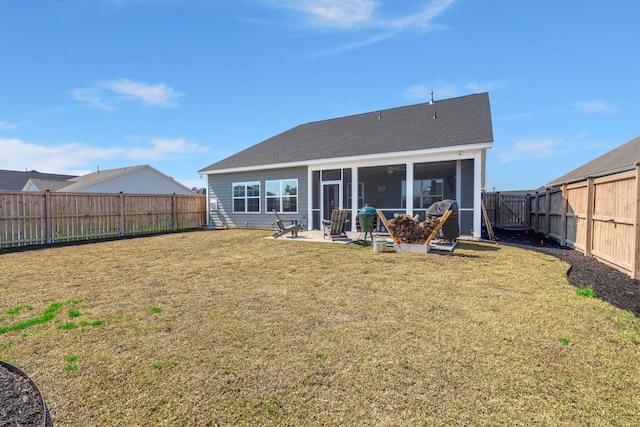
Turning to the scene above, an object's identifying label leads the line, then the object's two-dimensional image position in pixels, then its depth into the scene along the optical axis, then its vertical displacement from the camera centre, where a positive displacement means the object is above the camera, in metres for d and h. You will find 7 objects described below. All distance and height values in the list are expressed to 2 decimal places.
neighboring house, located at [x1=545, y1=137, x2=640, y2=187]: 10.17 +1.71
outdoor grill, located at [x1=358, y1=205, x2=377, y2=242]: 9.05 -0.41
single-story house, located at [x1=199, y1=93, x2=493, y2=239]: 10.67 +1.65
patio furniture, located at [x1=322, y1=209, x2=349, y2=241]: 9.69 -0.63
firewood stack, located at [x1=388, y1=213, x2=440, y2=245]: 7.93 -0.65
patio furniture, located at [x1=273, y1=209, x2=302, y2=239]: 11.02 -0.94
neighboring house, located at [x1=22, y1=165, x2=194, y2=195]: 23.91 +1.95
